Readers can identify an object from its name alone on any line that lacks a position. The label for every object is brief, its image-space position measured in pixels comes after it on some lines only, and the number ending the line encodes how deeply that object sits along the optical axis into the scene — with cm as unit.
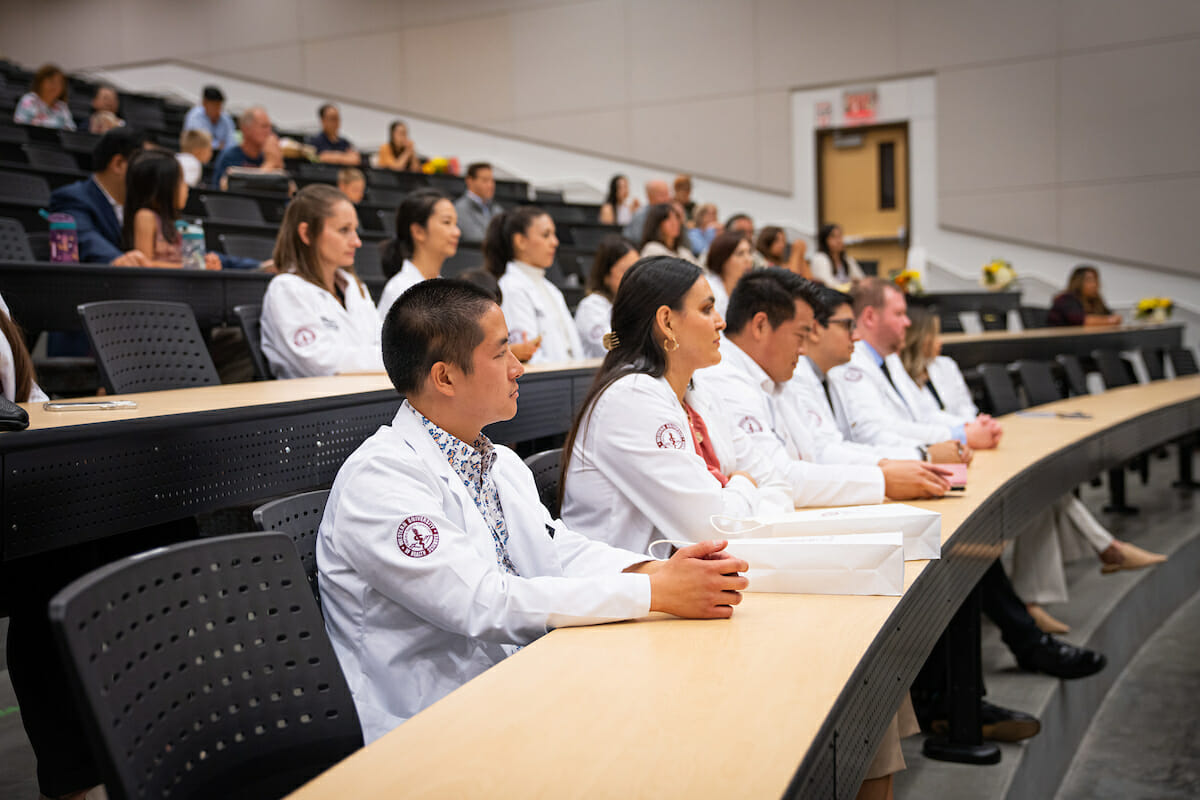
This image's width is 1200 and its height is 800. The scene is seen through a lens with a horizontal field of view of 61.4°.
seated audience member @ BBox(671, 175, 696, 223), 874
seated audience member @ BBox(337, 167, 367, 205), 643
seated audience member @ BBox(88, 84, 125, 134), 730
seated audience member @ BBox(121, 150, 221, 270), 372
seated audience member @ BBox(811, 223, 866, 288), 810
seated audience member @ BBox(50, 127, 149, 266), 380
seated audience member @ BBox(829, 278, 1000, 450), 336
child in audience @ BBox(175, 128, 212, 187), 658
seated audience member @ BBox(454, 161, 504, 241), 684
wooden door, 993
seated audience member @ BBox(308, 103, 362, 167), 892
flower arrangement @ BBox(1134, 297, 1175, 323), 771
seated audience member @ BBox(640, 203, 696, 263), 550
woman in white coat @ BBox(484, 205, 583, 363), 425
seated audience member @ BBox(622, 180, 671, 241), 721
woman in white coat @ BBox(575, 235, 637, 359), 449
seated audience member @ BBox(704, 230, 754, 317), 487
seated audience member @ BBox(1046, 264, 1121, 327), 780
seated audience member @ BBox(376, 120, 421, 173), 929
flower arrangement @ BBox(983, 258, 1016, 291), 786
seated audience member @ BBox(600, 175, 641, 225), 900
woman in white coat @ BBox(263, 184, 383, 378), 309
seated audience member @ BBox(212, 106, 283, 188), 675
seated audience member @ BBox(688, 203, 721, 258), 793
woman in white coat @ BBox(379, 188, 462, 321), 384
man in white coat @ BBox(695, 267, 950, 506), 238
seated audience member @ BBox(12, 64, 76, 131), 720
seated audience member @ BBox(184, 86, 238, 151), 821
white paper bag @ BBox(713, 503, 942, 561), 173
